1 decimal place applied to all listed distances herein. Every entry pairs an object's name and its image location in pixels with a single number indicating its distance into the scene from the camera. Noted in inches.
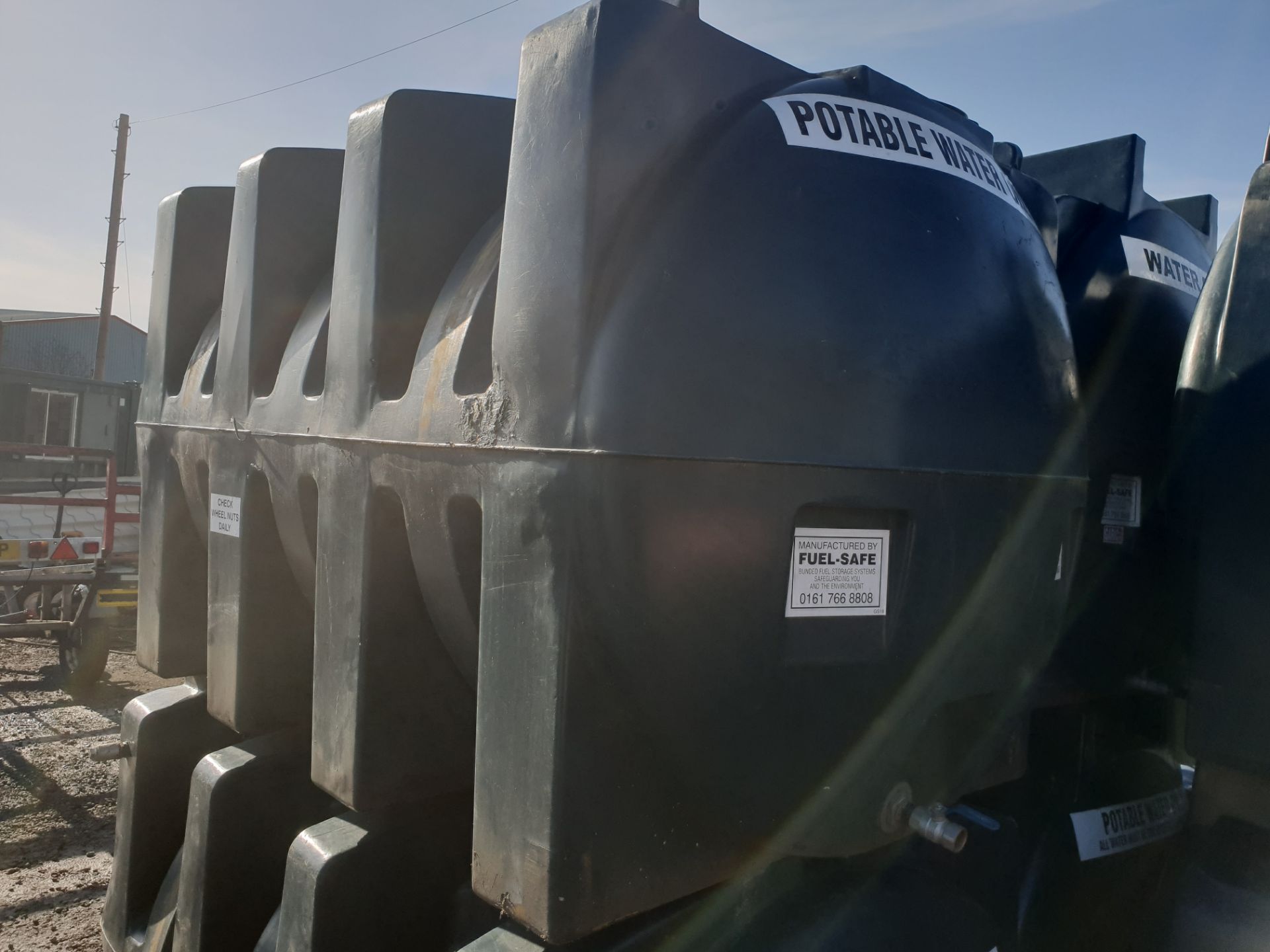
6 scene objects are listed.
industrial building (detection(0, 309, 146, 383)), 1200.2
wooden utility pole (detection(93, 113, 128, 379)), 829.2
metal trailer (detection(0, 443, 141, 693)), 275.1
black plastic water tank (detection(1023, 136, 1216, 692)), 88.0
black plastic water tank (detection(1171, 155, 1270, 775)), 74.7
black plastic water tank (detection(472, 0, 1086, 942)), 50.8
